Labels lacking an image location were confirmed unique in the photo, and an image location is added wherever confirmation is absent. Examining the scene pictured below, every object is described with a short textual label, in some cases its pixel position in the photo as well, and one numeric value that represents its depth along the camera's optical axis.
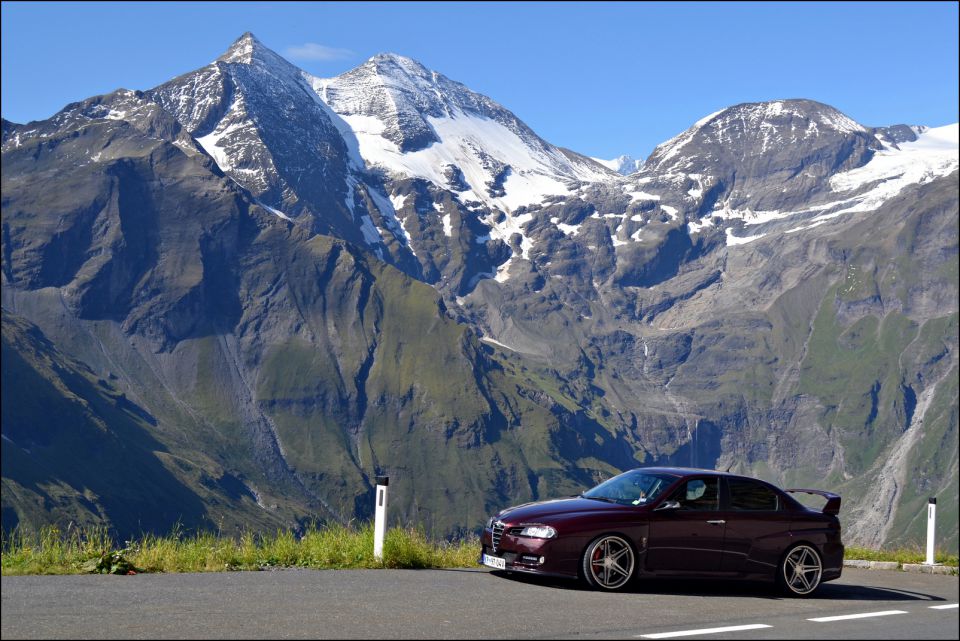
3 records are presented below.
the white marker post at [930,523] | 23.28
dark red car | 16.86
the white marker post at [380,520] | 18.28
